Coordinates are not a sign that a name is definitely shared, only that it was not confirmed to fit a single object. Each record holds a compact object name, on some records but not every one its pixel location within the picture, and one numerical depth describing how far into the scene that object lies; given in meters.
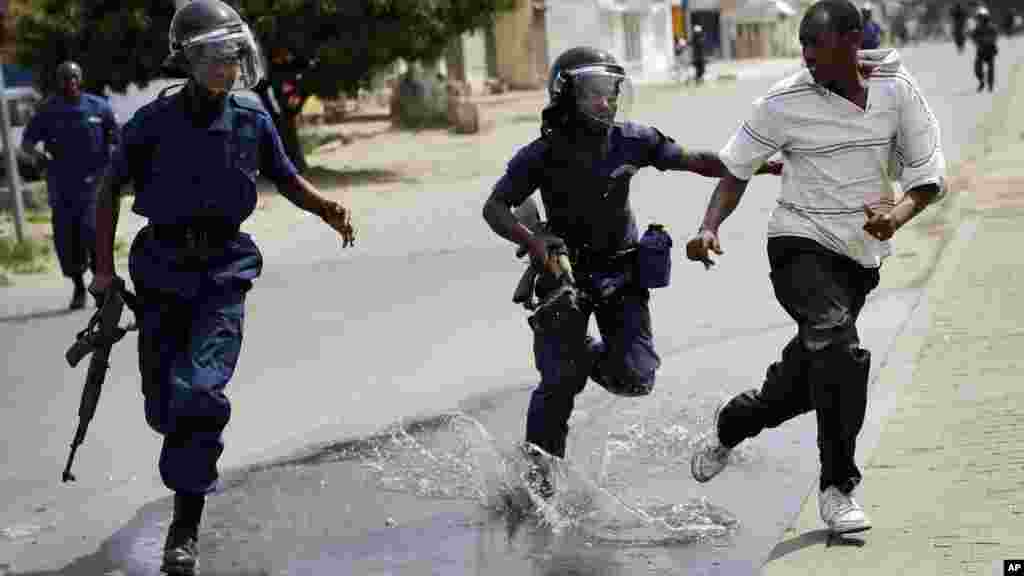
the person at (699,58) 48.44
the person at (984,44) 33.44
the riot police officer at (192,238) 5.33
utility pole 15.62
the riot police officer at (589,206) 5.82
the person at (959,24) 59.19
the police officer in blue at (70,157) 11.80
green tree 22.00
